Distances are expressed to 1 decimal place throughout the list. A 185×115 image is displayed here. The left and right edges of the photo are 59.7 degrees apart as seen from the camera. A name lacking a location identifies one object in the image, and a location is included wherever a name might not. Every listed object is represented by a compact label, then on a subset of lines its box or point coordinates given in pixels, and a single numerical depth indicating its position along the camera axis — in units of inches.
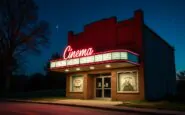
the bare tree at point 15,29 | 970.5
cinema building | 575.1
